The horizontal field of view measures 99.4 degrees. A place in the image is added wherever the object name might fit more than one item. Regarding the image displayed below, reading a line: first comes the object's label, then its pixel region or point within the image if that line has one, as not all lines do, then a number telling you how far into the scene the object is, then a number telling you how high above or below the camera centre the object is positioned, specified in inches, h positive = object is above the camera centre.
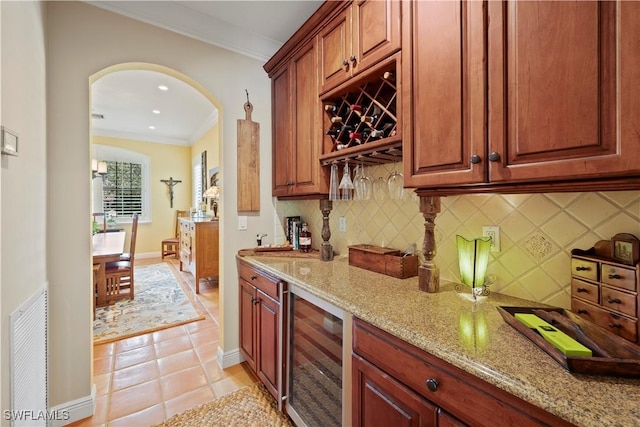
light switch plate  91.9 -3.3
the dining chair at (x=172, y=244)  246.7 -28.8
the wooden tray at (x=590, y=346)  25.2 -14.4
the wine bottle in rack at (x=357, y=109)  63.6 +24.0
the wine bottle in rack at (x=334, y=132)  70.2 +20.6
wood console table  159.0 -21.5
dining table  126.6 -20.9
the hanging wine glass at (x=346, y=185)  65.2 +6.3
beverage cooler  47.3 -31.1
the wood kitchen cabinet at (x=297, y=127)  74.3 +25.7
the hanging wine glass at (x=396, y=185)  58.2 +5.6
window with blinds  247.3 +23.1
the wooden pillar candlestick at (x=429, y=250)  49.5 -7.4
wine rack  55.4 +21.1
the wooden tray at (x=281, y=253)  84.2 -13.1
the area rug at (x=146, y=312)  112.3 -47.7
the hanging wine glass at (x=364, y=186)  64.7 +6.0
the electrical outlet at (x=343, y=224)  83.7 -4.0
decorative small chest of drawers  31.1 -10.2
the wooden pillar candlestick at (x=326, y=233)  77.8 -6.4
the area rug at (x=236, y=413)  65.0 -50.4
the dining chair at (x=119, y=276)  139.0 -32.4
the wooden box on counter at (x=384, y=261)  58.5 -11.5
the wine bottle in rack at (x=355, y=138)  62.2 +17.0
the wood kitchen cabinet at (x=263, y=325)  64.6 -30.5
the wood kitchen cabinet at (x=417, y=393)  26.6 -21.4
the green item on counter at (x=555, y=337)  26.7 -14.2
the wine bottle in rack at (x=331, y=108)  70.6 +27.0
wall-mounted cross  265.6 +29.6
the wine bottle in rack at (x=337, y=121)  69.0 +23.3
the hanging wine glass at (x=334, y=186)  70.4 +6.6
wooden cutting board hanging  91.0 +16.7
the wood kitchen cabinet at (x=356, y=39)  52.5 +37.8
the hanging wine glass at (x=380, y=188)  64.6 +5.5
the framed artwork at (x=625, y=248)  32.5 -4.9
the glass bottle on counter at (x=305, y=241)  90.2 -9.7
